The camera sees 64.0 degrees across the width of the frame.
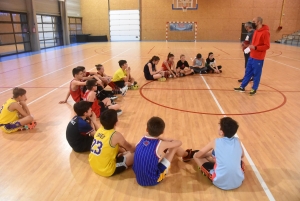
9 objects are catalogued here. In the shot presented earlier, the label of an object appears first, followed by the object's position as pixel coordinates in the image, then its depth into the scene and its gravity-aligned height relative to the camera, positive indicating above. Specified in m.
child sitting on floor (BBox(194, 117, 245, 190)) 2.67 -1.33
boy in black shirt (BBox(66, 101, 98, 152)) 3.31 -1.29
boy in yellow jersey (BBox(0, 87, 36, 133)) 4.20 -1.40
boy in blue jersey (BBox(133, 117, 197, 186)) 2.69 -1.33
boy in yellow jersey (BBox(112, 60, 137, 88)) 6.54 -1.14
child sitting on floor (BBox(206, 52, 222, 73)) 9.05 -1.14
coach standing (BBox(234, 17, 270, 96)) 5.93 -0.41
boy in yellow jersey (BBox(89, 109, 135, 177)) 2.85 -1.35
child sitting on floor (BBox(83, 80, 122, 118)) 4.58 -1.39
